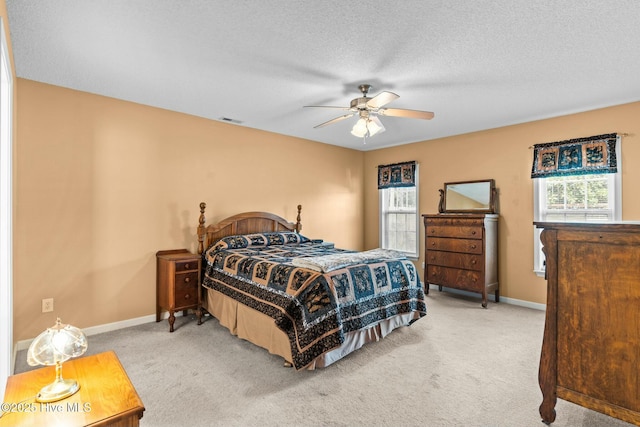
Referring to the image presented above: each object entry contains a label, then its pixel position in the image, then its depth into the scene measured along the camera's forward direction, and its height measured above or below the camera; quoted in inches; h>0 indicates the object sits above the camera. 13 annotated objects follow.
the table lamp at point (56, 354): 46.7 -20.9
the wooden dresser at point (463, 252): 167.6 -19.2
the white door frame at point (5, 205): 66.8 +2.8
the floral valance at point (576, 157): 141.5 +28.5
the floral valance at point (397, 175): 217.7 +29.7
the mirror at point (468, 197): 181.6 +12.0
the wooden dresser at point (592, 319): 62.4 -21.1
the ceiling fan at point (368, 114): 116.6 +38.4
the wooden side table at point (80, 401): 42.4 -26.5
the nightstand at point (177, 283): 136.1 -29.2
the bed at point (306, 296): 99.8 -28.4
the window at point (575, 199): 144.3 +8.7
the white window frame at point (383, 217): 239.8 +0.0
